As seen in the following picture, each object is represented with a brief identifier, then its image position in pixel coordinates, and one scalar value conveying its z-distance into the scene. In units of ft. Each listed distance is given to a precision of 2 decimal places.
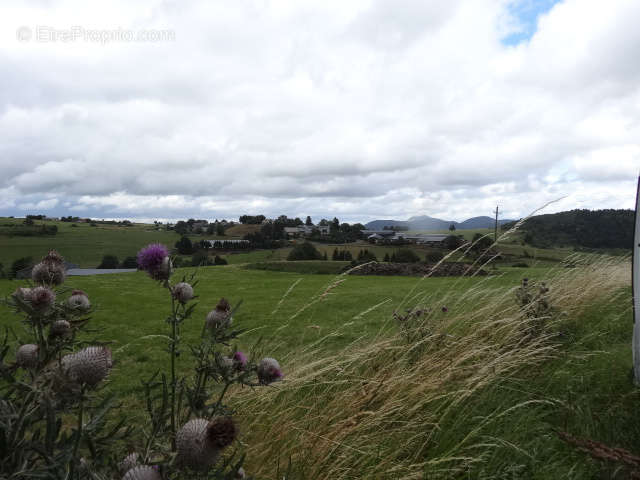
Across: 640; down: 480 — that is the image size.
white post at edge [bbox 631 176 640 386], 11.50
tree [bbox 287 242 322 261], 118.73
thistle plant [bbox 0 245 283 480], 2.87
